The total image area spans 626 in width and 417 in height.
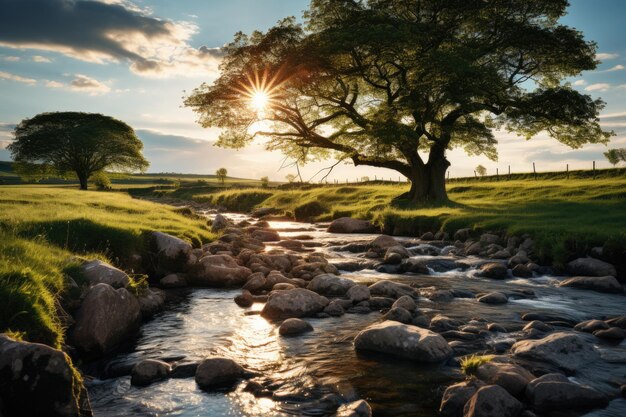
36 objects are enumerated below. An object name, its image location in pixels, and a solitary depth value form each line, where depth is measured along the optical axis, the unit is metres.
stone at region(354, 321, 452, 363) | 7.50
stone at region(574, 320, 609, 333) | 8.90
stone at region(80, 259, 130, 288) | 9.29
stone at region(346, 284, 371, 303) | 11.20
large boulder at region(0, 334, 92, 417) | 5.00
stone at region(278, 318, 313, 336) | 8.88
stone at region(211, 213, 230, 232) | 25.29
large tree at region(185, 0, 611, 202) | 31.03
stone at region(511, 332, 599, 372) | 7.14
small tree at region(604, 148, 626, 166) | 79.19
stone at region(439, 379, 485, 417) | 5.74
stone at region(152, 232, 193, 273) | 13.89
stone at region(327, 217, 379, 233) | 28.95
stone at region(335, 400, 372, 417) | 5.54
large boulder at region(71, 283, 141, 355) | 7.71
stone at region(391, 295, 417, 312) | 10.16
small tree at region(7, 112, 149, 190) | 61.28
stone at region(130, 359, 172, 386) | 6.71
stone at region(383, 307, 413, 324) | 9.45
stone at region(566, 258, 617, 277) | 14.08
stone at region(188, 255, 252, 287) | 13.48
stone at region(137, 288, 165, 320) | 10.13
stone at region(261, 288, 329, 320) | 10.20
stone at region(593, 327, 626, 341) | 8.39
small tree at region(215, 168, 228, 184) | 119.75
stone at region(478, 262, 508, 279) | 14.78
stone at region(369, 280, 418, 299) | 11.83
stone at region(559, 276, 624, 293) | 12.64
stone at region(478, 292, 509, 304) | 11.34
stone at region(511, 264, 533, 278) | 14.91
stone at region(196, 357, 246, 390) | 6.61
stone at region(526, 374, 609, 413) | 5.75
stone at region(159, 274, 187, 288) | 13.02
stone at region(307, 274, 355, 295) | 12.27
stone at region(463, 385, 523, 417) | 5.36
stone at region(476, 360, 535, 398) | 6.10
